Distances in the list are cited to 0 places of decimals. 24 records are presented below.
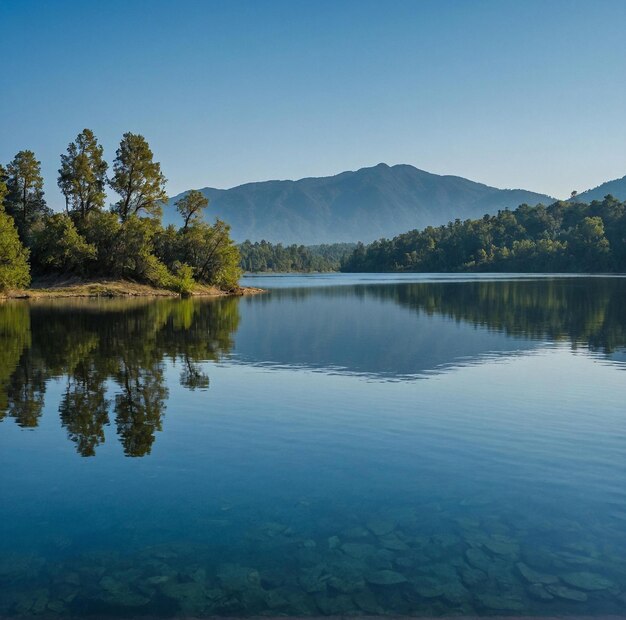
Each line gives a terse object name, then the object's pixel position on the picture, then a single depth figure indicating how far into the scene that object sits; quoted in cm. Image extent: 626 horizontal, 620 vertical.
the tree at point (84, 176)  9762
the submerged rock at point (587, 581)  961
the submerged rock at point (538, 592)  934
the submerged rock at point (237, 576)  974
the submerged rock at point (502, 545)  1080
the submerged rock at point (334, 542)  1102
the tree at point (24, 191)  10100
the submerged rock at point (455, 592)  931
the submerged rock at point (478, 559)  1034
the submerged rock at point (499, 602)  907
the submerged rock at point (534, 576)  981
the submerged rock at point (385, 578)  982
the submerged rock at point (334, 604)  902
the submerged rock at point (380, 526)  1163
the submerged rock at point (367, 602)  905
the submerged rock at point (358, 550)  1072
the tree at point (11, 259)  8031
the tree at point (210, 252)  10619
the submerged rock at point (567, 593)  931
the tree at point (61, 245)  9225
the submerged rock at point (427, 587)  948
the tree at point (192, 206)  10794
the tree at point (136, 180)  9831
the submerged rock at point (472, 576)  980
